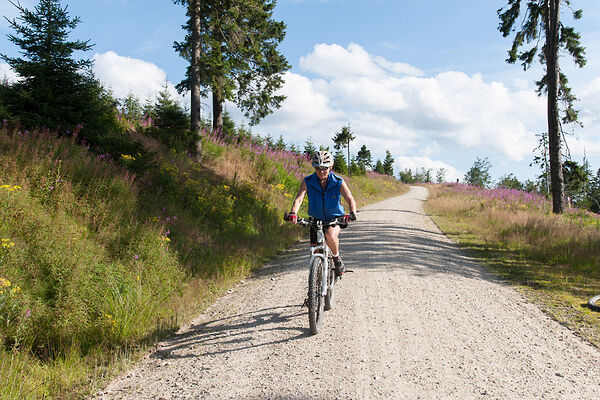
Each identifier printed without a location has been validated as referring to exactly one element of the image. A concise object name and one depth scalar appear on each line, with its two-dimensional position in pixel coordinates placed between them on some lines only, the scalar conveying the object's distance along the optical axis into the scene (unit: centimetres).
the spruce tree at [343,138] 5244
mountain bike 434
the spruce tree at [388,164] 8214
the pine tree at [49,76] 711
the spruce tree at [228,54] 1186
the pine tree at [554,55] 1277
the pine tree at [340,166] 3281
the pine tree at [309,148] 2912
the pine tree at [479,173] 6172
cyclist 490
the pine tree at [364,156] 6394
